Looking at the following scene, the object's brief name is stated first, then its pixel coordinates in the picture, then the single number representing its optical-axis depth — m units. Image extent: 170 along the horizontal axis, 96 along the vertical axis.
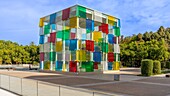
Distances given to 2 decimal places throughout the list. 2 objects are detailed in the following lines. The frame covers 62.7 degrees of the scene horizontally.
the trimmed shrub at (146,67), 21.48
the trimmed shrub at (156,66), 23.35
